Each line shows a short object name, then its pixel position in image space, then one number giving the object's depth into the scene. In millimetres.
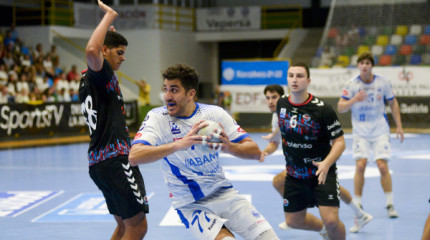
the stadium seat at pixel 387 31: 26845
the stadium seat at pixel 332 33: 27312
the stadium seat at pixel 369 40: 26812
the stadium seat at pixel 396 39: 26500
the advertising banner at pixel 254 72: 25375
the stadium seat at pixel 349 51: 26536
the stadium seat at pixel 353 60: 25872
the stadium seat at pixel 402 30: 26562
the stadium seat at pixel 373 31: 26922
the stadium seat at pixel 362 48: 26703
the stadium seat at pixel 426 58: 25391
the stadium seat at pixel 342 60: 25964
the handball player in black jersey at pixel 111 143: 5223
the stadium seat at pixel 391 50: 26453
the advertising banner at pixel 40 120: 20094
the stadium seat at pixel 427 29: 26312
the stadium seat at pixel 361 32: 27103
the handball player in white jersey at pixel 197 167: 4539
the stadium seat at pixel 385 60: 26016
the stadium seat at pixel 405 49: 26109
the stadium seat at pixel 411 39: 26234
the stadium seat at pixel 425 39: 25922
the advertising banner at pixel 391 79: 23125
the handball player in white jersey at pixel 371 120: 8695
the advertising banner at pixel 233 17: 32594
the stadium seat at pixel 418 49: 25734
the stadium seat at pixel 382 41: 26797
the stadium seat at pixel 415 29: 26547
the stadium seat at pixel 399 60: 25734
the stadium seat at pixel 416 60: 25425
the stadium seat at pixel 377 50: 26719
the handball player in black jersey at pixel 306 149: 6074
